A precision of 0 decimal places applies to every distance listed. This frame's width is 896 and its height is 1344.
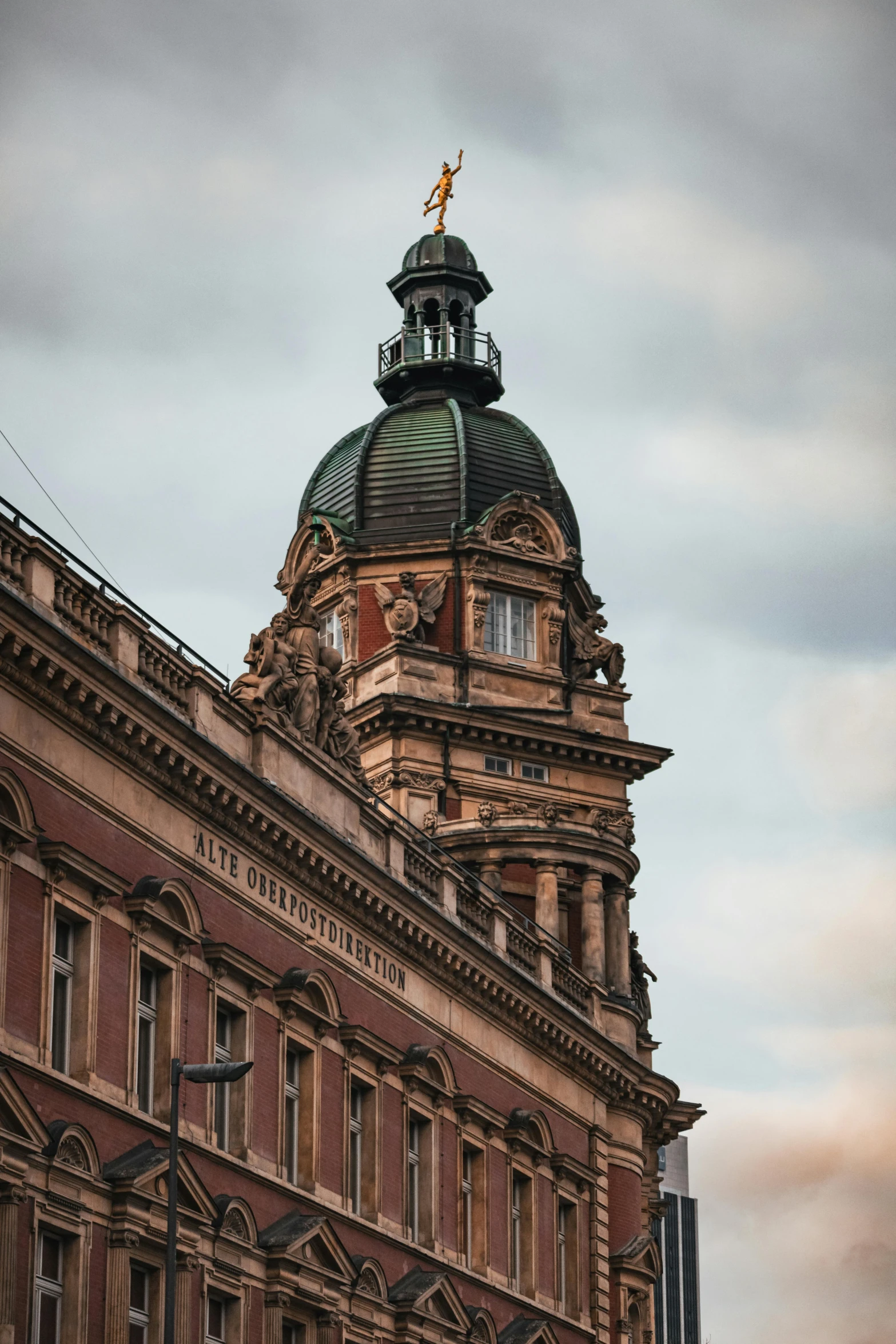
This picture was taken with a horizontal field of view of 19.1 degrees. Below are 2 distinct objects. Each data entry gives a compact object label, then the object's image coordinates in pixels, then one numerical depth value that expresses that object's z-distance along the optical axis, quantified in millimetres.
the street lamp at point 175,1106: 31578
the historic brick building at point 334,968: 35438
